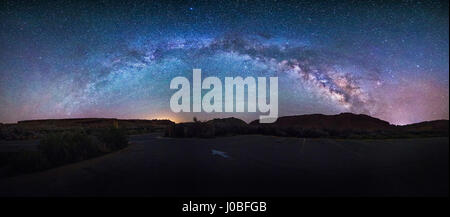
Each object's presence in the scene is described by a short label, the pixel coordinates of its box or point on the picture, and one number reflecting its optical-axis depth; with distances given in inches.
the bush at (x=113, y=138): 386.0
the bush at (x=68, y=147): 276.7
